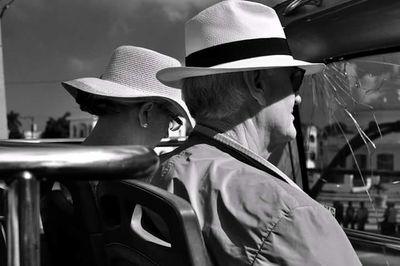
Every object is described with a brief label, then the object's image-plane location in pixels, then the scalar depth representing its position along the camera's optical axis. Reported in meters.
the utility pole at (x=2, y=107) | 3.87
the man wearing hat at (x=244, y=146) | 1.29
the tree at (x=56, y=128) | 65.06
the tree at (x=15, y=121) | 69.62
